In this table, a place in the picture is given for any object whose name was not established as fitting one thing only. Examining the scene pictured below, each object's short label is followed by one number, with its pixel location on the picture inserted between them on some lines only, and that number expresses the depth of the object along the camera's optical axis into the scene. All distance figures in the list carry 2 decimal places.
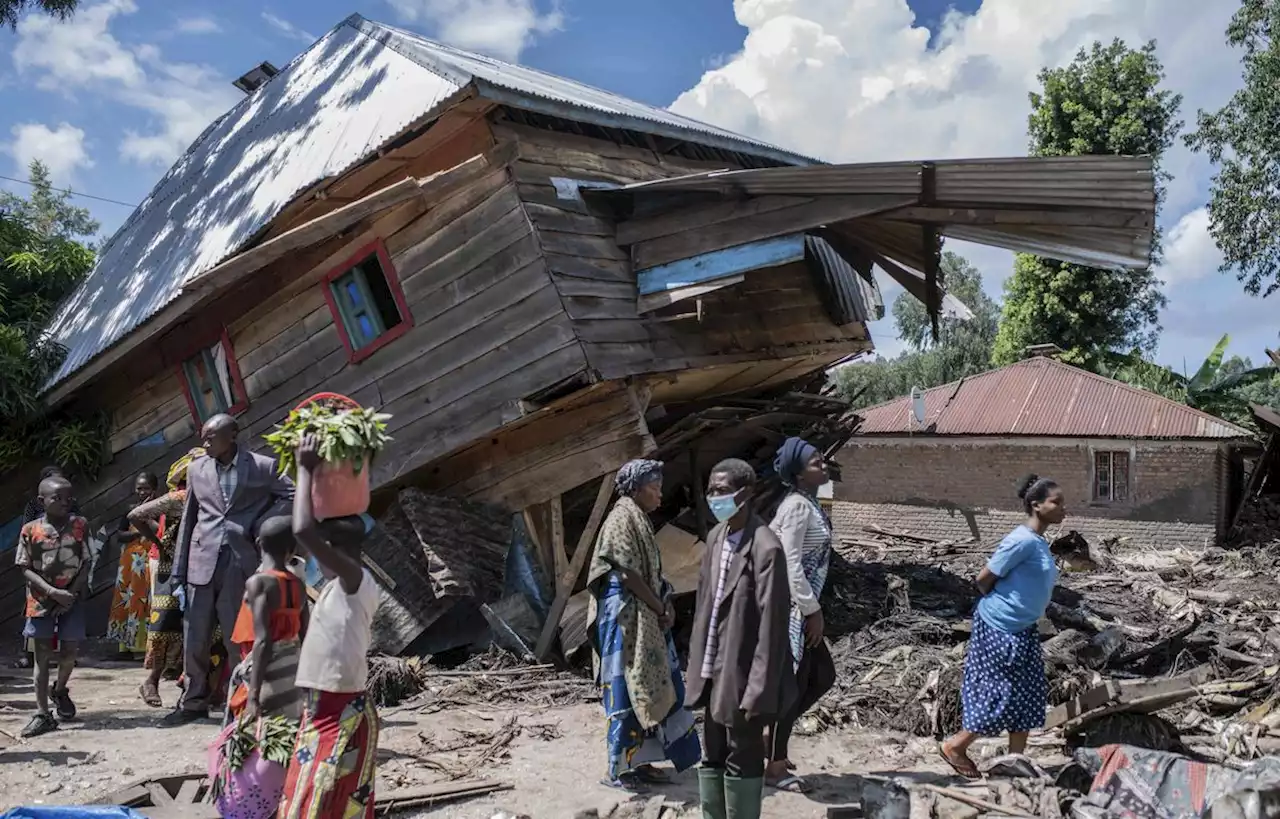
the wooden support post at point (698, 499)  9.20
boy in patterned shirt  5.59
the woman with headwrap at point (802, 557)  4.68
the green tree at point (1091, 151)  23.20
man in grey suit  5.73
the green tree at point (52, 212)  36.56
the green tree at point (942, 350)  36.84
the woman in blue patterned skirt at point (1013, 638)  4.80
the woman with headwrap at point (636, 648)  4.82
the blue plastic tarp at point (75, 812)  3.40
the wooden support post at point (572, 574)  7.80
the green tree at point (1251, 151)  19.33
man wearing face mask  3.56
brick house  18.02
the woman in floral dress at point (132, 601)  8.55
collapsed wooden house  7.34
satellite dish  19.98
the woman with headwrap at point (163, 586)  6.47
